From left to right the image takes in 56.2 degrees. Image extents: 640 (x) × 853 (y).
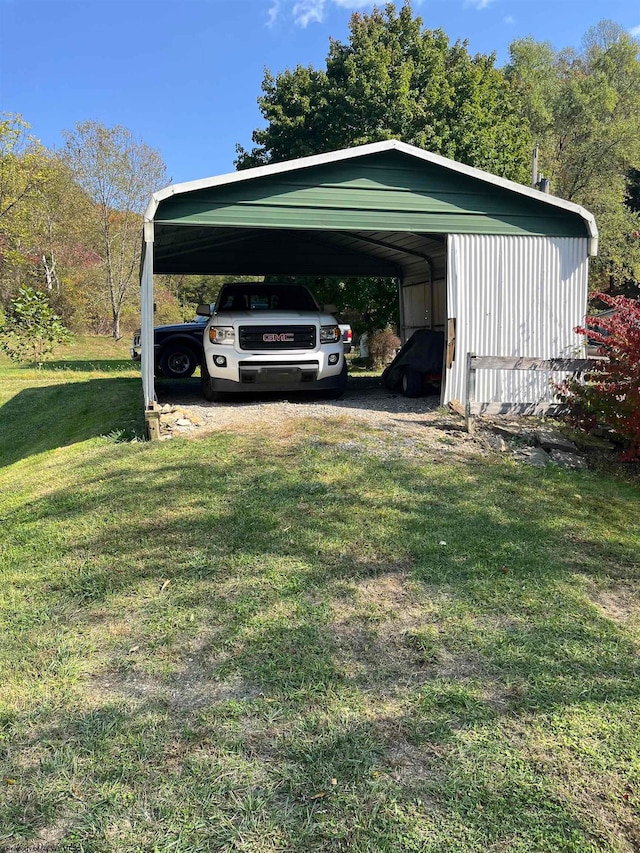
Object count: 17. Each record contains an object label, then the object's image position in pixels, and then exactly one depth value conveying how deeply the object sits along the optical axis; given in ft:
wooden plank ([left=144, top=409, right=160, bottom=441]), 23.35
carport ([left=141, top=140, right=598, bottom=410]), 25.57
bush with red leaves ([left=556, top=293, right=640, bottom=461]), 22.27
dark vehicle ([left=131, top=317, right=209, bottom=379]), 46.88
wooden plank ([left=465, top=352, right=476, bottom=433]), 24.89
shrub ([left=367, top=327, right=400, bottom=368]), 64.08
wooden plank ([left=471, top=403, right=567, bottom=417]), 28.02
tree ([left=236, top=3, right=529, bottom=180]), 64.23
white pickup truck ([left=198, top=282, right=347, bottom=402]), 28.22
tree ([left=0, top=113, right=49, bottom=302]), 80.18
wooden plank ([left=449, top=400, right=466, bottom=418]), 27.84
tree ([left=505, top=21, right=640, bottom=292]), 92.68
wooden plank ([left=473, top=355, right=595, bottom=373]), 25.00
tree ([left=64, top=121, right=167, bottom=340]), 95.86
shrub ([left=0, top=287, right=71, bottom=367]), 51.88
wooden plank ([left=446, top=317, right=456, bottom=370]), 28.12
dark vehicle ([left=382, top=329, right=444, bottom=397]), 34.55
